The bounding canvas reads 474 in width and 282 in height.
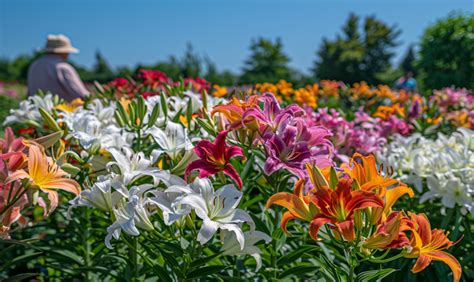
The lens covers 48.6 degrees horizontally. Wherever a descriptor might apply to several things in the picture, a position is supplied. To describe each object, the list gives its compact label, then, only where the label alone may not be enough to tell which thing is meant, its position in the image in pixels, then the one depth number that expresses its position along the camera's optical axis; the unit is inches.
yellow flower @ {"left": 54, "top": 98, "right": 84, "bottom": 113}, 111.2
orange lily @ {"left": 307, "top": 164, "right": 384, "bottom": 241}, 50.4
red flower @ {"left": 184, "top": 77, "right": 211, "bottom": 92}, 153.0
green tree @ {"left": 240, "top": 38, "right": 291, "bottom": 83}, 1245.1
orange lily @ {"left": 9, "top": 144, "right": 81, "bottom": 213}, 62.2
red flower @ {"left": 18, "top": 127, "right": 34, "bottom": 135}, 122.4
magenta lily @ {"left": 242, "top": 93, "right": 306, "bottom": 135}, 60.9
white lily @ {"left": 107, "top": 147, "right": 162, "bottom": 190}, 64.6
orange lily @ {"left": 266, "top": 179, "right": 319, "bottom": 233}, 53.8
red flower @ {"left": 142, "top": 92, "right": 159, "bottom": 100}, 126.8
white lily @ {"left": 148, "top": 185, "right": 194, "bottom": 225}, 55.6
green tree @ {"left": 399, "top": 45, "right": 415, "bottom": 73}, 1784.0
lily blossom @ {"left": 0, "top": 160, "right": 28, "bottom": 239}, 66.4
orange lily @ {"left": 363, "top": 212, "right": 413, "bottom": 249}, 51.8
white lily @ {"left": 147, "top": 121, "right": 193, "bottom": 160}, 70.0
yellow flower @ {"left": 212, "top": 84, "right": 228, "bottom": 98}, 148.9
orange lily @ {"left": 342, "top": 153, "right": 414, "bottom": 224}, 53.3
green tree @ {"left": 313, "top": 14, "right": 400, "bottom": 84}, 1315.2
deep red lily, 61.4
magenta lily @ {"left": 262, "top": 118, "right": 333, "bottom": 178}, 60.0
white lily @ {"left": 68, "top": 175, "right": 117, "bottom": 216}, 63.5
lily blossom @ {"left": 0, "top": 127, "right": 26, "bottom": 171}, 65.7
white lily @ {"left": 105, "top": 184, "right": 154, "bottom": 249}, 58.3
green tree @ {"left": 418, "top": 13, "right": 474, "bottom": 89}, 488.7
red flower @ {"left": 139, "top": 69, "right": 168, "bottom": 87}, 156.1
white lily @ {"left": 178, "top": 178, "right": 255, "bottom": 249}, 55.3
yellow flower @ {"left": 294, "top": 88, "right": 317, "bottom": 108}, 162.3
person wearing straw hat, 200.5
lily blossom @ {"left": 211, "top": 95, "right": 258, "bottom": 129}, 62.8
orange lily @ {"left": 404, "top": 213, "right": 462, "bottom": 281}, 54.5
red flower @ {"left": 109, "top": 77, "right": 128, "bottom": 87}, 154.8
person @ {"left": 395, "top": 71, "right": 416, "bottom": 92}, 432.2
